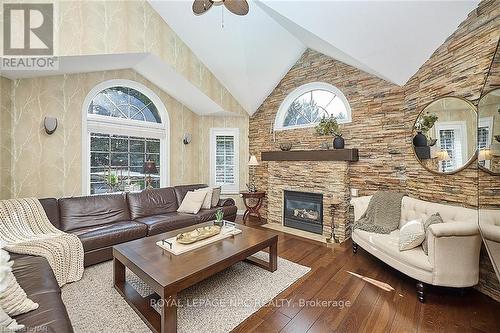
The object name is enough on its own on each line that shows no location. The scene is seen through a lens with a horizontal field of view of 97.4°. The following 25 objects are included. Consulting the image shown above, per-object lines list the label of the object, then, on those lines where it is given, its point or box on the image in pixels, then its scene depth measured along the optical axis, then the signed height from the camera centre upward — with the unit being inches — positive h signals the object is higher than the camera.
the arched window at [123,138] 150.7 +21.9
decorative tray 85.4 -30.7
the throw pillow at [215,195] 168.6 -22.3
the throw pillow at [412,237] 89.2 -29.0
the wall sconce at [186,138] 200.7 +26.0
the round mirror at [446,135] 94.8 +14.6
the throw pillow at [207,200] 162.7 -24.7
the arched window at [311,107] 157.9 +46.8
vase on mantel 148.7 +16.3
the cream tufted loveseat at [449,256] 77.3 -33.8
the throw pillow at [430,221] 87.1 -23.3
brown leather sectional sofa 51.5 -32.3
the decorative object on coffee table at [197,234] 90.0 -29.3
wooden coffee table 62.4 -32.7
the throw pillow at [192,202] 154.8 -25.4
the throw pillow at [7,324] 40.4 -29.8
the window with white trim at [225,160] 216.1 +6.6
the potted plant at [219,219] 110.1 -26.5
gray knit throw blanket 112.7 -25.8
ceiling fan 88.4 +66.3
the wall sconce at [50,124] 127.0 +25.1
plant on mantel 149.1 +25.3
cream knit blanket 85.3 -29.8
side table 185.9 -32.3
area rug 68.7 -48.8
